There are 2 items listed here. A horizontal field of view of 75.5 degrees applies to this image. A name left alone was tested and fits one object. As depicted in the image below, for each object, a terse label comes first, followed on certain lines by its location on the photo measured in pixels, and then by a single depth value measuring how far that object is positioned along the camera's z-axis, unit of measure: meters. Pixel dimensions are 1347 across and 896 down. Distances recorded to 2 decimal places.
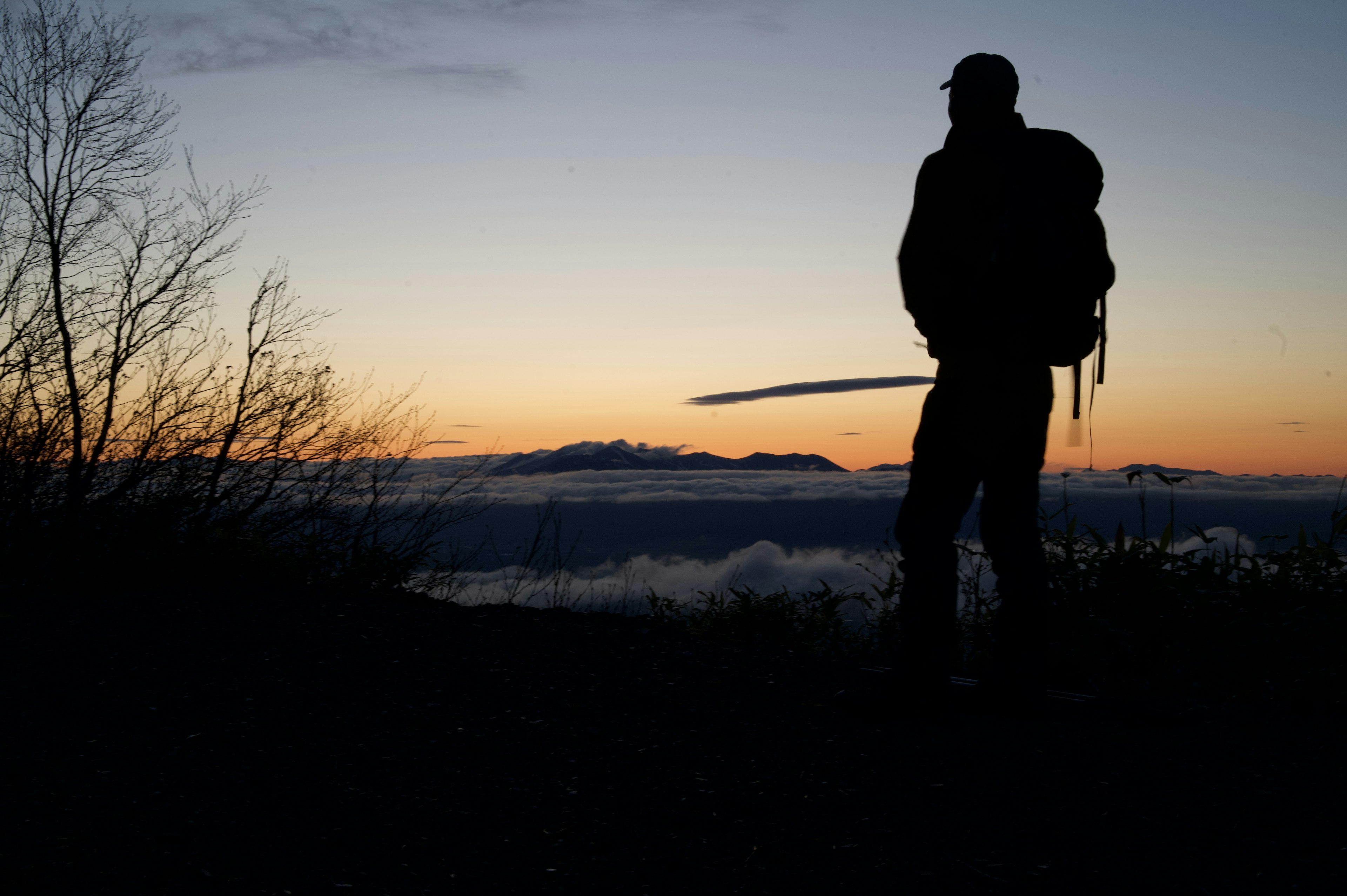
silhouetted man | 2.81
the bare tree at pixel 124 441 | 6.23
